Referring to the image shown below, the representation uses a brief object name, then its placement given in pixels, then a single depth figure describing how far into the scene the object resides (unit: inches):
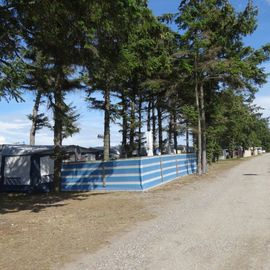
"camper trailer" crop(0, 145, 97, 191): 545.9
